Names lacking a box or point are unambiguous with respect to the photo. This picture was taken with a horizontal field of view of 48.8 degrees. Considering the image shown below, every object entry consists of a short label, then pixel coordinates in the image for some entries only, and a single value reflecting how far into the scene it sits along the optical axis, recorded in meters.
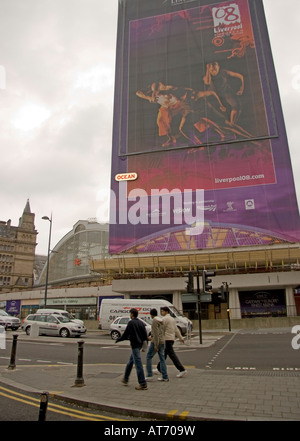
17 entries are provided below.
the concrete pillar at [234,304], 35.84
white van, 24.55
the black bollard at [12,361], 9.50
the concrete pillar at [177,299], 38.19
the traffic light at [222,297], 22.35
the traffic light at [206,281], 16.50
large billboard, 38.94
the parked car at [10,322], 27.86
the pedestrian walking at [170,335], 7.93
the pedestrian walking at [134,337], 7.02
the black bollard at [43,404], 3.61
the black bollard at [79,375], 7.17
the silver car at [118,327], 21.03
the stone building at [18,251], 104.06
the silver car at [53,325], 22.52
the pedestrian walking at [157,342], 7.80
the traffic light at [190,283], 16.48
